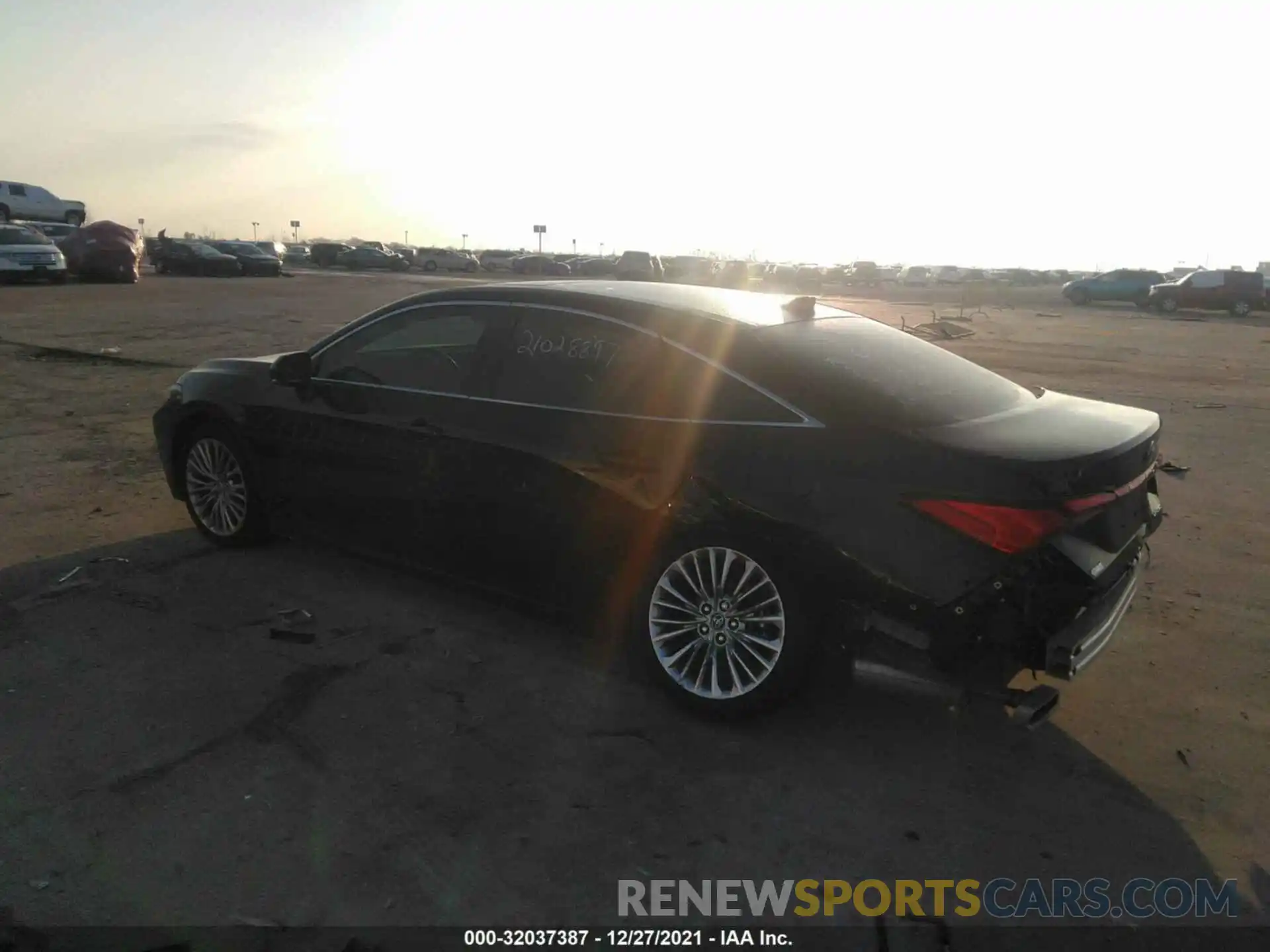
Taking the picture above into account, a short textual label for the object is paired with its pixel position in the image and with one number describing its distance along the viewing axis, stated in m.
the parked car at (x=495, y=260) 67.50
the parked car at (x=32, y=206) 41.19
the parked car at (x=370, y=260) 60.03
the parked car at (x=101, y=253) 30.16
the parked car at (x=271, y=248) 46.26
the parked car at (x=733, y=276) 45.09
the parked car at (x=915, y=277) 69.12
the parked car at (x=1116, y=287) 41.12
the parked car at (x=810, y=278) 49.78
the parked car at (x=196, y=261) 41.56
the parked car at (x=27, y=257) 26.27
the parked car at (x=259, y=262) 42.91
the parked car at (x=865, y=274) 70.31
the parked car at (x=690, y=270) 48.53
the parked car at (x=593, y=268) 51.47
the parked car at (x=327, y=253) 61.38
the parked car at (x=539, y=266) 58.44
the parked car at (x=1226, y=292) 35.03
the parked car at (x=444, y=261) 65.12
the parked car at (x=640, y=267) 43.41
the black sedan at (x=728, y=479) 3.19
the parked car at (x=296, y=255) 70.56
